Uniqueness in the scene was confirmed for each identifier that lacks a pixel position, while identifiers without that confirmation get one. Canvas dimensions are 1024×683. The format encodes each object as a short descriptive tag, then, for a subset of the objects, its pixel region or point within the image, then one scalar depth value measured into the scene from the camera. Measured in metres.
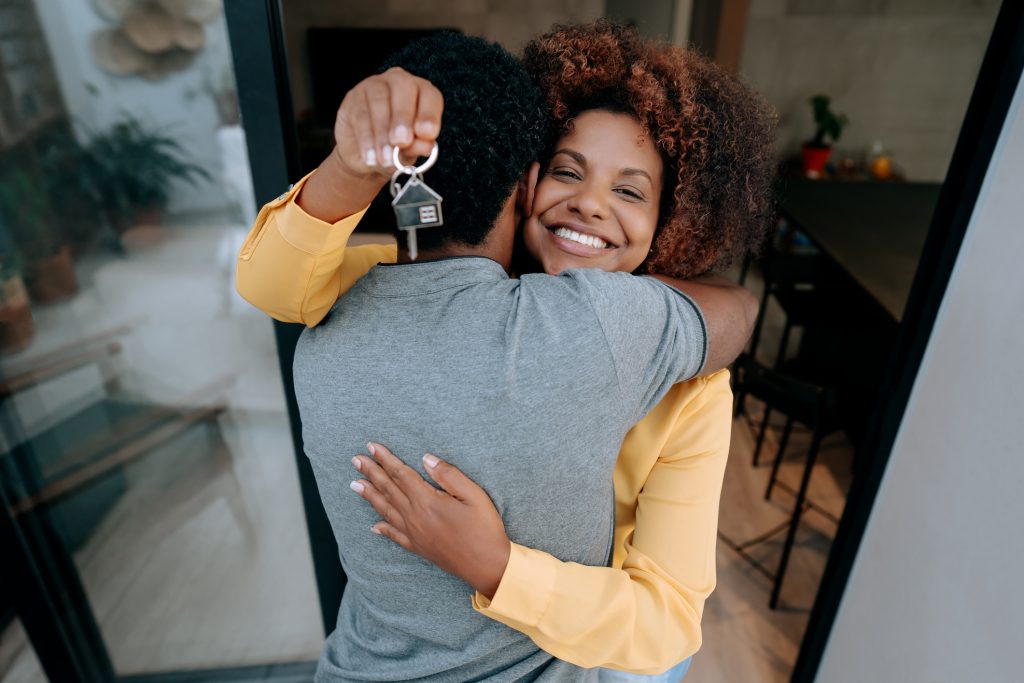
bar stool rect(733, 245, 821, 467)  3.01
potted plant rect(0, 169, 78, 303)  1.35
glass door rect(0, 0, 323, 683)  1.28
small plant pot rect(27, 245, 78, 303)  1.44
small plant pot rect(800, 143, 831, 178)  5.15
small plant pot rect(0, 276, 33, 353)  1.44
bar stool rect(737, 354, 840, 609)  2.06
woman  0.77
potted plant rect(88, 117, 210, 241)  1.36
